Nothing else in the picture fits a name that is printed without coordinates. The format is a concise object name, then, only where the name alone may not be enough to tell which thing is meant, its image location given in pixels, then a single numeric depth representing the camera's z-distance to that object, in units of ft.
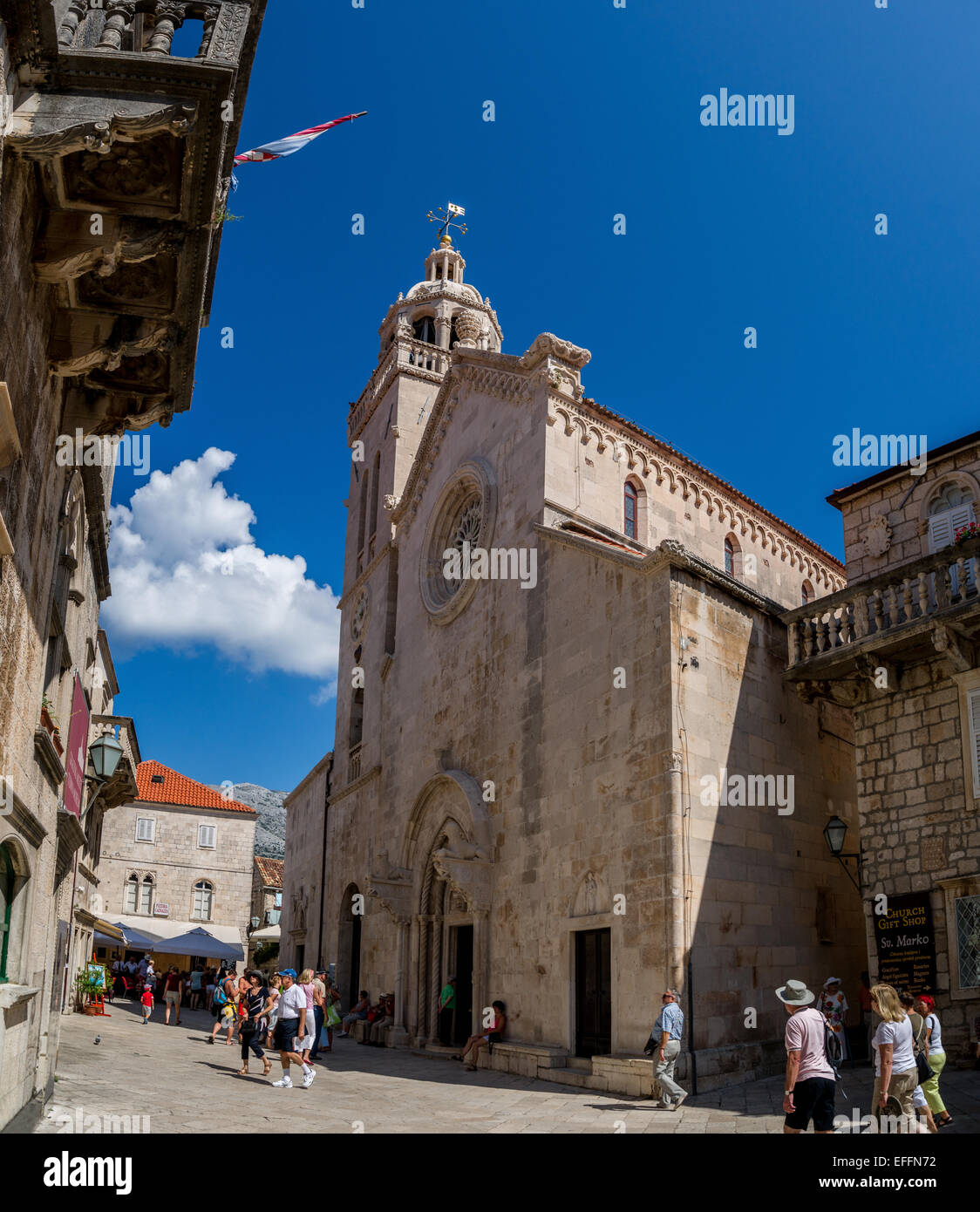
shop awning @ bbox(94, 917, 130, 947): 104.99
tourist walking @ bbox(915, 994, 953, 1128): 30.83
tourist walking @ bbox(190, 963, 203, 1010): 113.70
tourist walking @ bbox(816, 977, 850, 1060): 44.06
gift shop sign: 42.45
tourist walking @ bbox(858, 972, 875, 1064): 46.52
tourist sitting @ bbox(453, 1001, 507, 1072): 57.31
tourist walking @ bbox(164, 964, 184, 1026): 82.43
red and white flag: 31.37
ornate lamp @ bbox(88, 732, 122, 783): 45.80
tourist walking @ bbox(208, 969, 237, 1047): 65.00
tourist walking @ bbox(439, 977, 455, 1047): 66.08
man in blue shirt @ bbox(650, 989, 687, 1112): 40.57
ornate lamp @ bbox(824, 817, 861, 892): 49.62
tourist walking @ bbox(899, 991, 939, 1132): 28.50
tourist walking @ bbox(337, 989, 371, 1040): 78.18
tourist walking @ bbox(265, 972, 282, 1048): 53.26
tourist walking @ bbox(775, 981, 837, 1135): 26.35
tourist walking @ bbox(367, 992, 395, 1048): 74.74
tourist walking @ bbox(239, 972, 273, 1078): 50.29
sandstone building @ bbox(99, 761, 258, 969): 149.89
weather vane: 121.60
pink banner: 43.57
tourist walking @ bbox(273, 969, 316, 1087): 46.42
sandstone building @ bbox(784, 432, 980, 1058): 41.98
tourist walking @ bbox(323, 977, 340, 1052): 66.59
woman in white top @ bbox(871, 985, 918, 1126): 27.55
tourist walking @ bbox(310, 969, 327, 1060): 60.12
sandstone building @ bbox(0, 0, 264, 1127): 22.25
